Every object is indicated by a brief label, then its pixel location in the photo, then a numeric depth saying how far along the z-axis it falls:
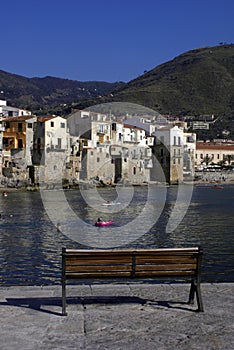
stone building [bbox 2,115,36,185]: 62.78
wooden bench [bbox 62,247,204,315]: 7.07
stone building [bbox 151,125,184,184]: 82.06
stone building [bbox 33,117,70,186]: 64.25
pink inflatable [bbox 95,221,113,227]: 28.78
